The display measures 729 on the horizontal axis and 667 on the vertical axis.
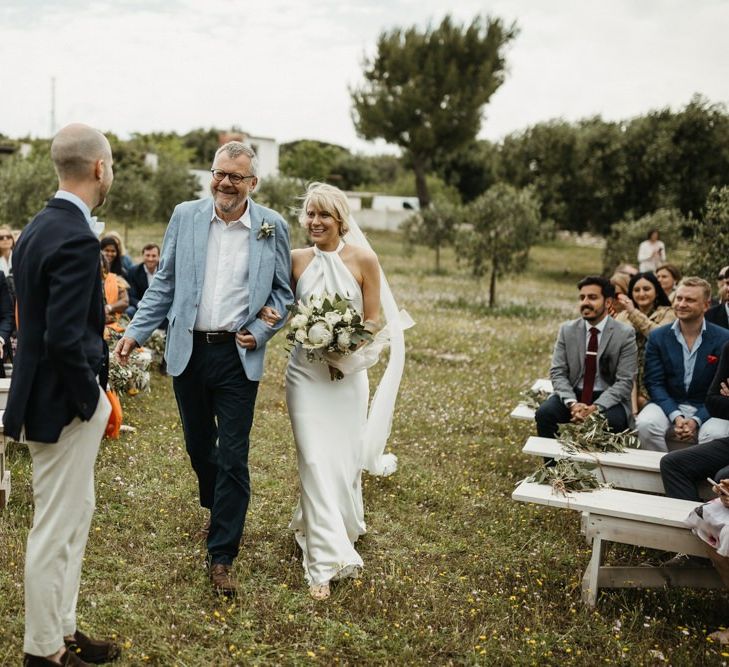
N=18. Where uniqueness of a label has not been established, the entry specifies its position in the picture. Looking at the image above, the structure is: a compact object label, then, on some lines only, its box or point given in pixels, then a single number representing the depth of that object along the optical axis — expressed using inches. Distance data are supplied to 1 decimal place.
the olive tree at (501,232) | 852.6
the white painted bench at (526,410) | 316.8
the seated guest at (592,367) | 288.5
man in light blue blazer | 196.1
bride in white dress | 210.8
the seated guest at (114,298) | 419.2
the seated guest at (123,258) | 476.0
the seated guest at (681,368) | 279.9
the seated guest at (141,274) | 455.2
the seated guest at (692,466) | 230.8
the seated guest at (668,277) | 412.5
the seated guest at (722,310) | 317.4
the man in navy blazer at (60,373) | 137.2
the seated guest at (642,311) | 338.0
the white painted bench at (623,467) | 247.6
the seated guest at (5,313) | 316.2
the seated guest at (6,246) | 383.9
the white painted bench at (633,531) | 200.1
